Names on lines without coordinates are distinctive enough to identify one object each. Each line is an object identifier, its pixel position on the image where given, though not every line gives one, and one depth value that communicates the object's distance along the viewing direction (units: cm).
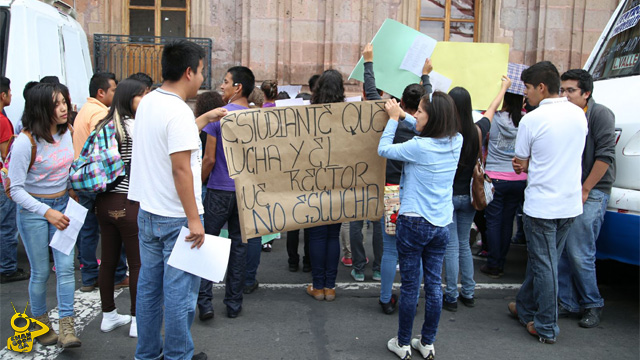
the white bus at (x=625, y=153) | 419
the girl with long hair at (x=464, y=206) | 438
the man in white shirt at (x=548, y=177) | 394
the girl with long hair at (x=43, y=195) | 376
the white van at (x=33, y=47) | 694
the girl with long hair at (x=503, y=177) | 542
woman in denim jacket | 360
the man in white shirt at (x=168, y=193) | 298
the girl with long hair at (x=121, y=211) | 384
